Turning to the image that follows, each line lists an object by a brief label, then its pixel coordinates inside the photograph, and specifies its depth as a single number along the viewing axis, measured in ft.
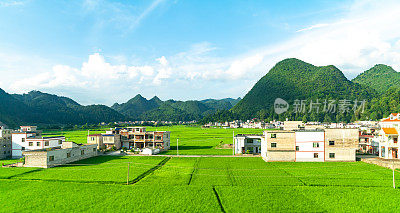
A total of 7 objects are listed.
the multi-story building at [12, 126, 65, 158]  150.71
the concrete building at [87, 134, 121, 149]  185.88
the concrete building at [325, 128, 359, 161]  135.95
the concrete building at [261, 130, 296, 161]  139.44
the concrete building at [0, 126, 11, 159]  159.32
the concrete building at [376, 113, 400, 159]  137.80
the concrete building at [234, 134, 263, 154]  169.07
